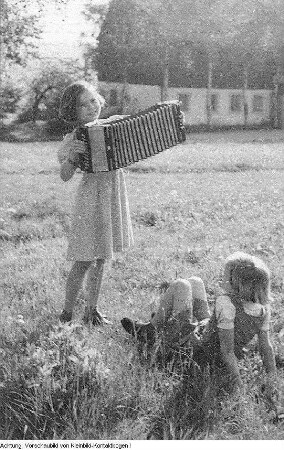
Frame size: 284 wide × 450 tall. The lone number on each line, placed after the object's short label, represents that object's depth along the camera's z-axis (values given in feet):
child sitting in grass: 9.58
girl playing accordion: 11.85
